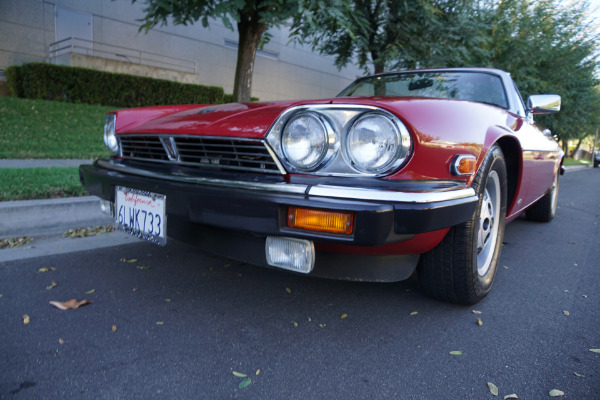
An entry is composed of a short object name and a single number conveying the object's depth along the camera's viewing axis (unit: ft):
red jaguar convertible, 4.99
